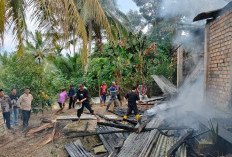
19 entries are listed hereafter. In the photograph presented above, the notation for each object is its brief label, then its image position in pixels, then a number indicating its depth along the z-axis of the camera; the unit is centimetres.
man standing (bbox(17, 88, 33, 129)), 630
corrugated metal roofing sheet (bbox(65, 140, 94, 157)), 434
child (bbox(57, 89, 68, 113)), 884
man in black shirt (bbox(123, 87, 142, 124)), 632
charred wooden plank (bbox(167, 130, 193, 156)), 309
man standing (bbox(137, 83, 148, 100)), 1107
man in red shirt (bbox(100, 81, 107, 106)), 999
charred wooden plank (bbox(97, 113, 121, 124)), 610
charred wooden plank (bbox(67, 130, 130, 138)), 486
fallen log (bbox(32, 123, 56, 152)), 503
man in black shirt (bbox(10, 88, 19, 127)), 700
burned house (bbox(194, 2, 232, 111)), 376
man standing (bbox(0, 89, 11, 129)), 618
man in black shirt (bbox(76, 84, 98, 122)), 637
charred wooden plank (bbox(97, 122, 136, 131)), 470
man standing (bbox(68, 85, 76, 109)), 955
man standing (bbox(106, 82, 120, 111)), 886
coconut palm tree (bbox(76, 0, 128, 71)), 1205
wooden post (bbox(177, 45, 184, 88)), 722
